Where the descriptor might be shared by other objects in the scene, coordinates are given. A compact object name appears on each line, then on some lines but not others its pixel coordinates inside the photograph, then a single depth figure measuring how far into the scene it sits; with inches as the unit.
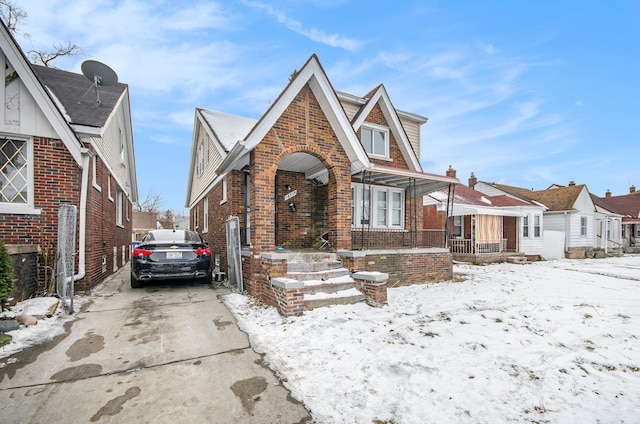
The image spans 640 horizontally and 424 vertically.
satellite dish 374.6
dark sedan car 285.4
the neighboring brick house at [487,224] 629.6
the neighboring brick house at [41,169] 240.5
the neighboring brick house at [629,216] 1108.9
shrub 171.3
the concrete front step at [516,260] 647.8
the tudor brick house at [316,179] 270.5
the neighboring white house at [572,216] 806.5
